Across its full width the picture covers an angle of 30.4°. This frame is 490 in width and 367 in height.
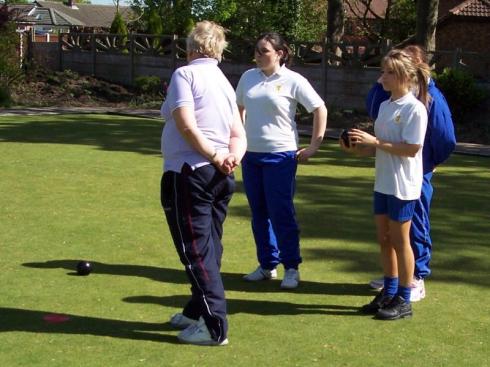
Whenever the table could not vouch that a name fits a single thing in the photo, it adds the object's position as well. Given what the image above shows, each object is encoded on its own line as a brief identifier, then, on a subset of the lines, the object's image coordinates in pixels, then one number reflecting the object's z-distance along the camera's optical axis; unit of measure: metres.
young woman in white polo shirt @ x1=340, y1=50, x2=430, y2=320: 5.73
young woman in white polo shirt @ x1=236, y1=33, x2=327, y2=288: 6.57
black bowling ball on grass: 6.88
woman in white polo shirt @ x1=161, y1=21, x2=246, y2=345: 5.14
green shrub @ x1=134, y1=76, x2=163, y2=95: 26.50
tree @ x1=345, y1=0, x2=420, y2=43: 41.53
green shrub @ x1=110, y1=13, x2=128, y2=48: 37.66
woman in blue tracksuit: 6.23
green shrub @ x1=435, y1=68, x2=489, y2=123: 19.39
